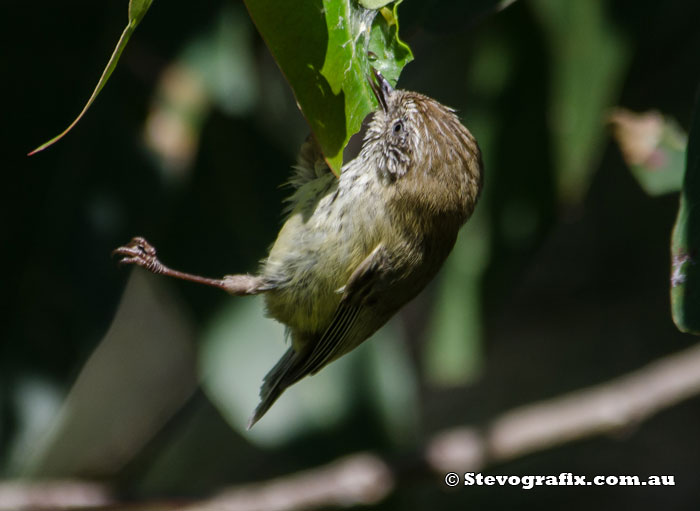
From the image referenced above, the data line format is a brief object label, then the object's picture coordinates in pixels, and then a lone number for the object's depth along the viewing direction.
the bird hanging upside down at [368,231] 5.27
